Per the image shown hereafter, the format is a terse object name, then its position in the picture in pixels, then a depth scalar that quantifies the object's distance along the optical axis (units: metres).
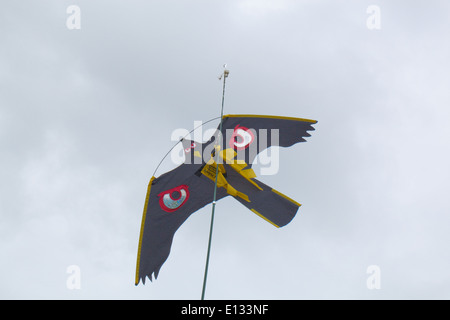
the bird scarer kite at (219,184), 14.74
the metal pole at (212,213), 11.18
